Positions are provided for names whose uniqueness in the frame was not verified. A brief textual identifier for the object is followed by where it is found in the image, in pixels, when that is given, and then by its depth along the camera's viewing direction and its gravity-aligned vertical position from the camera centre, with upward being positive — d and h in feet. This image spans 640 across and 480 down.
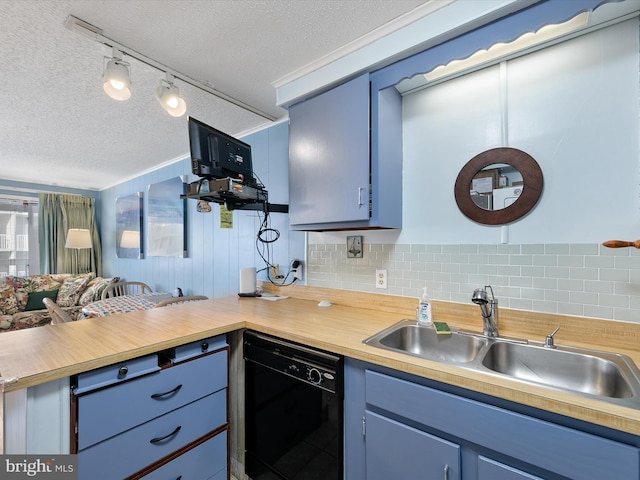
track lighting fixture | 4.22 +2.87
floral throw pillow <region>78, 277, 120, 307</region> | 12.75 -2.30
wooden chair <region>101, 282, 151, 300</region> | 11.80 -2.15
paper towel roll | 7.11 -1.04
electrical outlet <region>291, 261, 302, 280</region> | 6.88 -0.77
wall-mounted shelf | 4.83 +0.82
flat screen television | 4.70 +1.51
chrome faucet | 3.94 -1.07
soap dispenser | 4.53 -1.17
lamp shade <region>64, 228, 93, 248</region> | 14.33 +0.15
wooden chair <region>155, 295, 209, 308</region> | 7.38 -1.61
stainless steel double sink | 2.98 -1.52
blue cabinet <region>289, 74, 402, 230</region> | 4.74 +1.42
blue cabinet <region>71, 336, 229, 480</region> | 3.19 -2.27
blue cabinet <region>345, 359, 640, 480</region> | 2.30 -1.92
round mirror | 4.15 +0.81
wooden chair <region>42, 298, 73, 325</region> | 6.66 -1.74
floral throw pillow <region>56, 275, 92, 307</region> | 13.02 -2.33
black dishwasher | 3.81 -2.56
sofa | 11.76 -2.41
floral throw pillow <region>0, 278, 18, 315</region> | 11.81 -2.40
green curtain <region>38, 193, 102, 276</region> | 14.73 +0.64
